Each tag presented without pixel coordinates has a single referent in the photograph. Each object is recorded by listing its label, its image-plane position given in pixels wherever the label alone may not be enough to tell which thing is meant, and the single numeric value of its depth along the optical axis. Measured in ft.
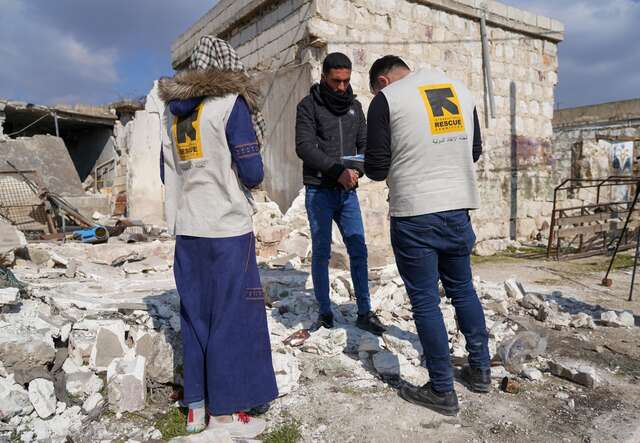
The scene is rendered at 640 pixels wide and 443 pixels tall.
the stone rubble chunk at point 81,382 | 8.13
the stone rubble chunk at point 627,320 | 11.58
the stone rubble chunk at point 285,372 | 8.32
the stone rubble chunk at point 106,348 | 8.75
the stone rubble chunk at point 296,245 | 19.86
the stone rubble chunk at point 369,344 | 9.53
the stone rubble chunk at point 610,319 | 11.64
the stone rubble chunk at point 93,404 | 7.67
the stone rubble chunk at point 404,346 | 9.55
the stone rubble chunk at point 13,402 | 7.27
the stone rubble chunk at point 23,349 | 8.10
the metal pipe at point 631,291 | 14.34
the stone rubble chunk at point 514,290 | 13.24
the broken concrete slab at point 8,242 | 13.33
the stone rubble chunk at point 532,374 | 8.67
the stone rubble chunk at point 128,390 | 7.79
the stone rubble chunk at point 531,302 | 12.61
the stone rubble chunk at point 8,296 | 9.07
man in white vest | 7.36
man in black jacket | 10.36
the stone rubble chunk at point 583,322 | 11.57
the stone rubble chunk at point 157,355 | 8.46
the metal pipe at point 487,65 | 25.45
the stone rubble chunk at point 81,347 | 8.84
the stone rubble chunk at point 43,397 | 7.51
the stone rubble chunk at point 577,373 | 8.38
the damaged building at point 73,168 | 28.35
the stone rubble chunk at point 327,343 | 9.75
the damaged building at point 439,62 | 20.17
